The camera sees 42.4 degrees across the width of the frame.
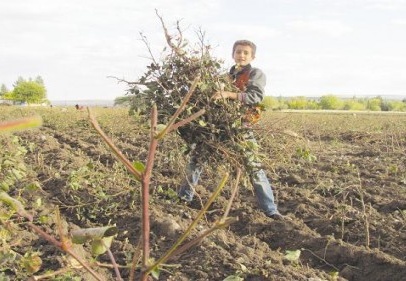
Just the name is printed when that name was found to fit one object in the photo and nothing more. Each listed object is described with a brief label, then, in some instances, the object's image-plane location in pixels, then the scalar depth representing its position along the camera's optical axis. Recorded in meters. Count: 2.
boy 4.27
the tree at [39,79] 114.26
